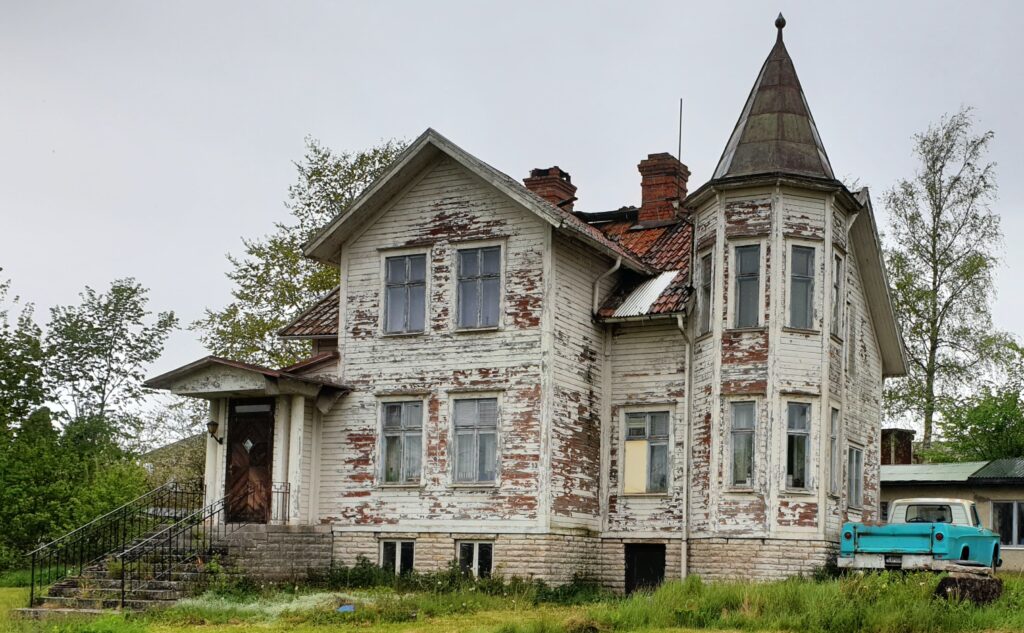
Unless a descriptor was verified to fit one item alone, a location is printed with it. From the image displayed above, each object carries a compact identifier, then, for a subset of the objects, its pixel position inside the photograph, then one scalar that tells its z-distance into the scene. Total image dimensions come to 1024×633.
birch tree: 38.47
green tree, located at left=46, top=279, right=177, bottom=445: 53.56
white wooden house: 23.17
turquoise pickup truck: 21.31
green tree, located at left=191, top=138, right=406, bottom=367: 38.75
